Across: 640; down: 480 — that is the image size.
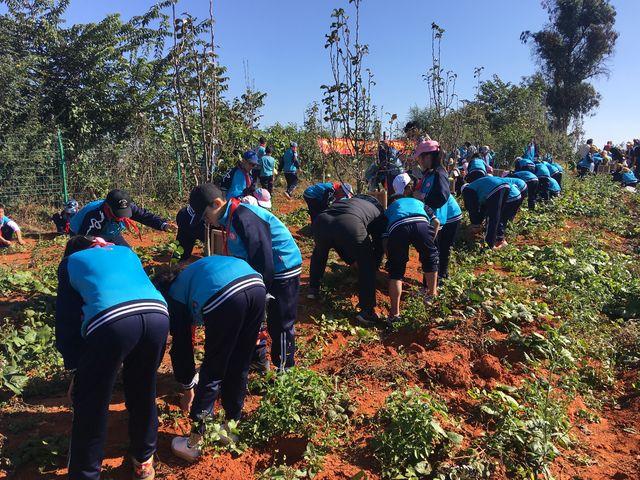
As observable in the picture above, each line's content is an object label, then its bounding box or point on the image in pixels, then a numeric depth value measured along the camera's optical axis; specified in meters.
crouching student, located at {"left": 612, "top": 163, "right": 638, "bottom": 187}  15.52
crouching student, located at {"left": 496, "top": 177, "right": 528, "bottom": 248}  7.48
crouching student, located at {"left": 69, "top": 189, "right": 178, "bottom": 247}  4.29
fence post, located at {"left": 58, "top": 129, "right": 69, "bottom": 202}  9.66
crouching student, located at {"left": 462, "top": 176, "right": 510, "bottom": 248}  7.17
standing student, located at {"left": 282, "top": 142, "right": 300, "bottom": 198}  13.32
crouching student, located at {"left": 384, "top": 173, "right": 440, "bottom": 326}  4.63
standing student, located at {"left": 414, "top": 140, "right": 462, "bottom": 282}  5.17
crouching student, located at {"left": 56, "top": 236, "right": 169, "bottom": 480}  2.26
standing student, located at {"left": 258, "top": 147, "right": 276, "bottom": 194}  12.00
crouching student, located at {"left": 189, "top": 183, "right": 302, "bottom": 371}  3.04
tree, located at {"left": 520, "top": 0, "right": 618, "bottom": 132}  29.58
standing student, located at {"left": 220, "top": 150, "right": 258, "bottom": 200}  6.38
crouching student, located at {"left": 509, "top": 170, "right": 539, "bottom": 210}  9.30
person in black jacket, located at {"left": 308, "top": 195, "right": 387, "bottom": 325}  4.62
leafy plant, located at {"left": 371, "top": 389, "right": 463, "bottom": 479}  2.55
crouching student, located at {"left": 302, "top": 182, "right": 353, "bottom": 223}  6.32
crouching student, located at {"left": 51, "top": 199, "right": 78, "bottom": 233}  8.70
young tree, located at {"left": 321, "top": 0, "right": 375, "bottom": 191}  6.33
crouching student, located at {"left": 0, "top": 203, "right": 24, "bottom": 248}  7.95
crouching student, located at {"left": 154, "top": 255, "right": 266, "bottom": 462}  2.57
